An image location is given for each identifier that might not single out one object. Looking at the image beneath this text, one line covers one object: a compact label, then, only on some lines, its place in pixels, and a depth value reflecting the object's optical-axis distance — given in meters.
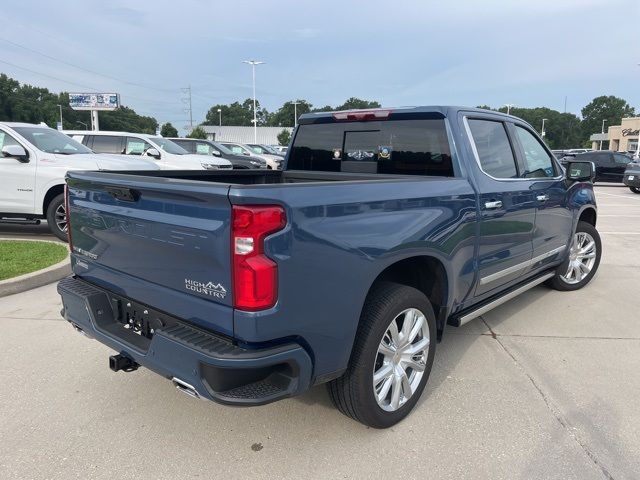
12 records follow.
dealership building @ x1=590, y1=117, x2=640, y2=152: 73.88
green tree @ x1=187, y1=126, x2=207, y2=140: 69.69
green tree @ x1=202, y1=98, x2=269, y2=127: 129.38
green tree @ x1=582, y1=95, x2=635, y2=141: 123.44
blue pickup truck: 2.09
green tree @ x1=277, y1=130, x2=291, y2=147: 87.62
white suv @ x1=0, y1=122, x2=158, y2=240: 7.46
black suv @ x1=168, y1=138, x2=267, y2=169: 17.61
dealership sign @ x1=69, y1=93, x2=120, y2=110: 47.56
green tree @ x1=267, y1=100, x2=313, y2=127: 117.42
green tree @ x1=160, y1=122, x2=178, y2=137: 108.28
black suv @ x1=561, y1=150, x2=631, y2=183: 23.17
